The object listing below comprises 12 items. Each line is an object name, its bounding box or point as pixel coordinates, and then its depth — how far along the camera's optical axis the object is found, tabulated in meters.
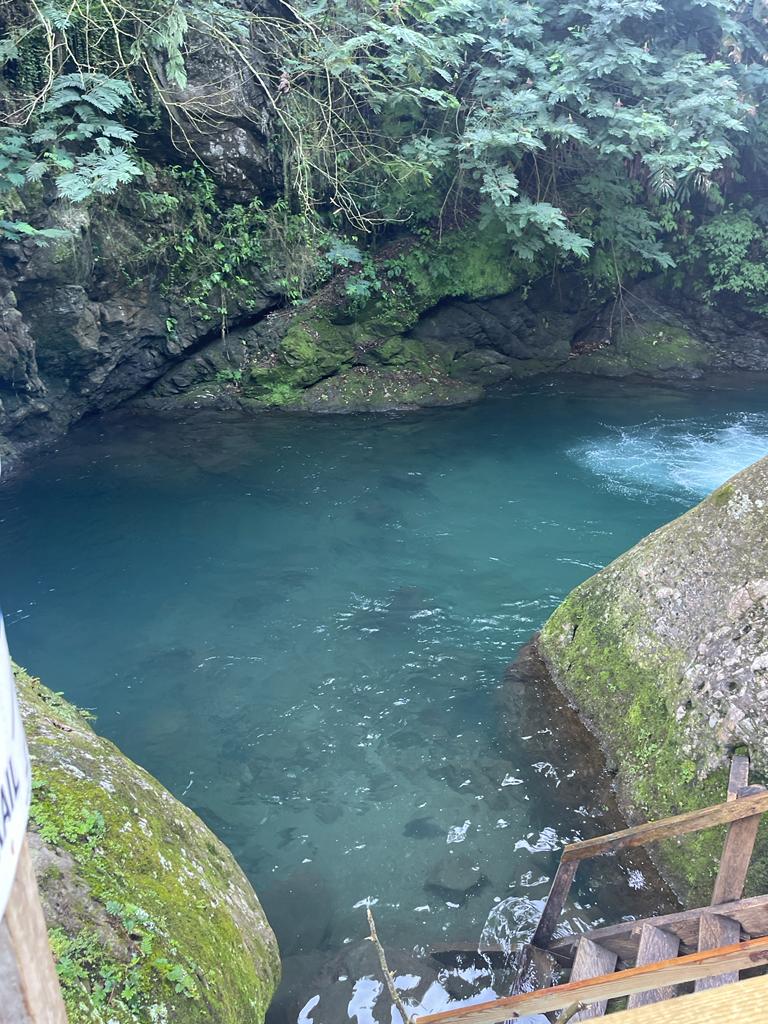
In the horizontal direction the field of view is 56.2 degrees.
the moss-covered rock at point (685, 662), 4.54
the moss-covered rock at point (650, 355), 15.92
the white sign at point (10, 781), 0.86
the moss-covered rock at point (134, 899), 2.66
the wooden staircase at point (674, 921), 3.48
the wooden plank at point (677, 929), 3.47
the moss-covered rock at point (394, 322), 13.62
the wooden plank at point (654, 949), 3.46
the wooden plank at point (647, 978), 2.04
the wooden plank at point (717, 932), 3.45
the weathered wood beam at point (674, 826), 3.60
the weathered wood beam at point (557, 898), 4.14
